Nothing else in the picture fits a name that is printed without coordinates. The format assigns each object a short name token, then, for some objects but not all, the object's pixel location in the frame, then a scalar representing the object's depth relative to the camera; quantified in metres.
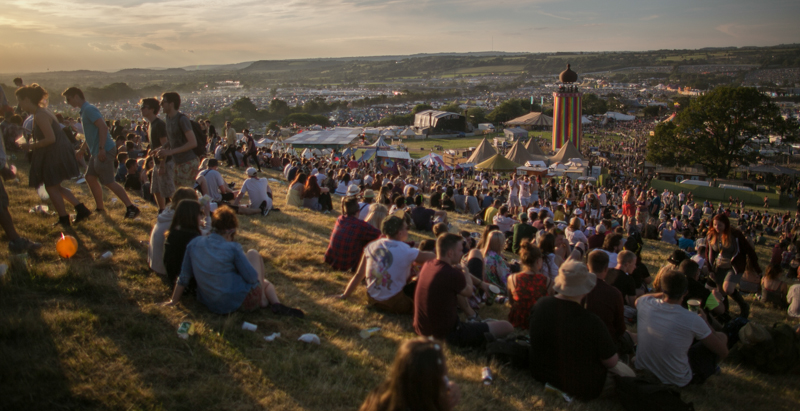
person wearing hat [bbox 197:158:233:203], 7.15
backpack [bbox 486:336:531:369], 3.51
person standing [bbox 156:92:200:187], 5.38
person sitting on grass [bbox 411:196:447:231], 8.45
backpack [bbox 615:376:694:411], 3.10
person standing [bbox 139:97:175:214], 5.55
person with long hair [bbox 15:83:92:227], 5.04
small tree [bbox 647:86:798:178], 32.03
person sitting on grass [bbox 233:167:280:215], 7.79
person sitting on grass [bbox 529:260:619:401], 3.04
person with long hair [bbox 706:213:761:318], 6.68
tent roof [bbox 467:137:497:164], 27.03
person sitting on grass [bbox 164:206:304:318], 3.55
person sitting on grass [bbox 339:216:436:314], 4.11
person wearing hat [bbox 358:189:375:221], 6.55
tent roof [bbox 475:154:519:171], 23.38
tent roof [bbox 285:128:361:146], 40.41
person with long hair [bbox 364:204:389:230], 5.53
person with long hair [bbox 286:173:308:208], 9.07
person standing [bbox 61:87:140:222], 5.33
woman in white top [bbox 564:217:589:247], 7.76
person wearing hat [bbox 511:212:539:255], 7.07
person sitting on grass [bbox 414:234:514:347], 3.49
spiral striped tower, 36.22
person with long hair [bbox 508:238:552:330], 4.05
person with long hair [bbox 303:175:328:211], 9.11
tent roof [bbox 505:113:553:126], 64.00
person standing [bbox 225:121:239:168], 14.15
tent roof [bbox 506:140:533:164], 27.14
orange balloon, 4.65
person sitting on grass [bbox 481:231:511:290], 5.17
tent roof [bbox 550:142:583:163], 27.56
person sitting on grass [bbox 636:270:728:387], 3.41
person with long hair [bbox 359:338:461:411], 1.75
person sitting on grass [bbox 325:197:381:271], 5.14
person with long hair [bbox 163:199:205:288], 3.77
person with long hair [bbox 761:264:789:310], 6.67
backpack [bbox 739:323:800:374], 4.37
